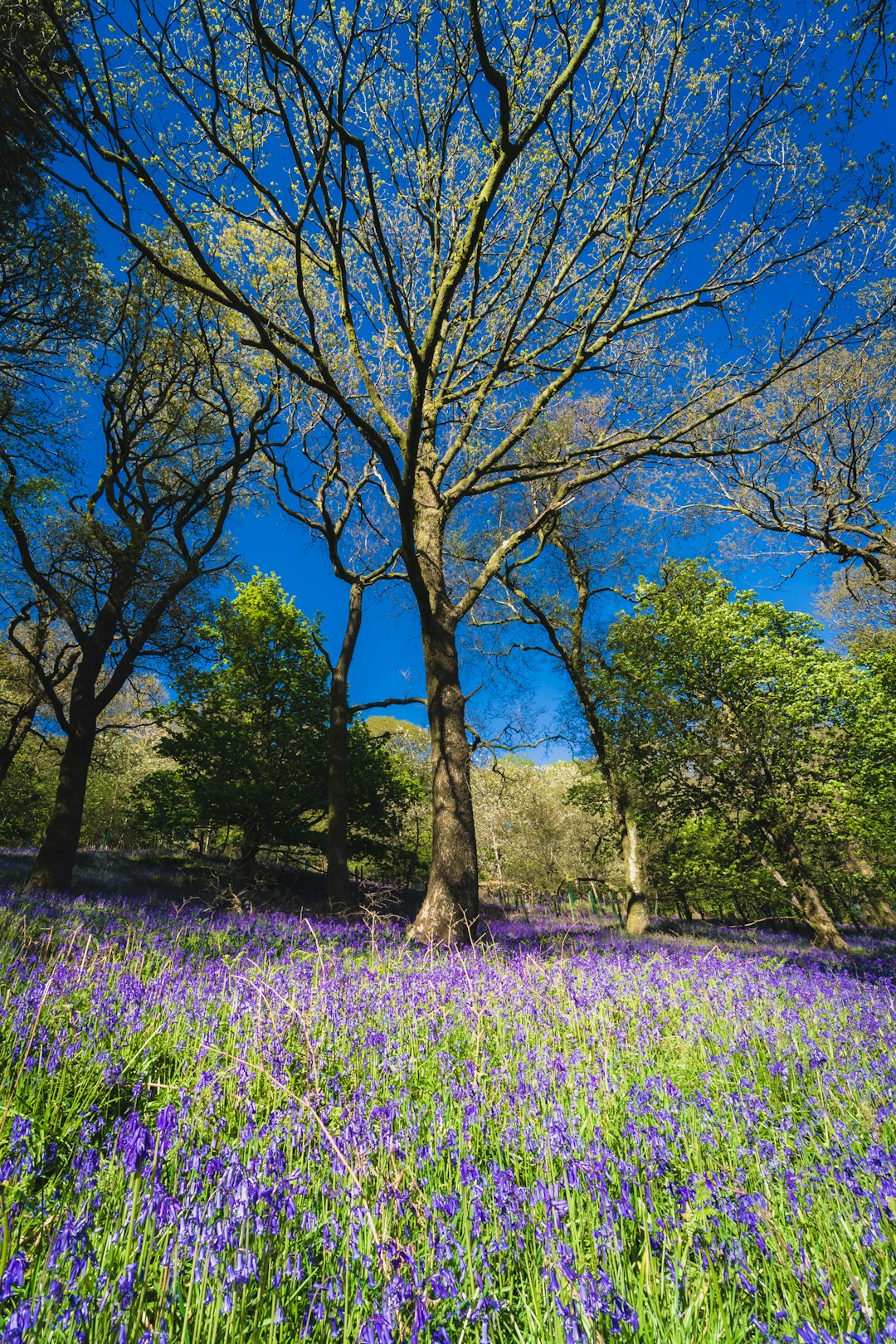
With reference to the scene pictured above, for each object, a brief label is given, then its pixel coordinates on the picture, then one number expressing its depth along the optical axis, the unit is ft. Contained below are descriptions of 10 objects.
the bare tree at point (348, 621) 41.65
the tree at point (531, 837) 121.90
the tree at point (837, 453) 31.12
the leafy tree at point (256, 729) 54.49
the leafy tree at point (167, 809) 55.88
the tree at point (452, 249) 17.71
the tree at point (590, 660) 44.37
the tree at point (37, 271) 28.12
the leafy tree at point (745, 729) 35.37
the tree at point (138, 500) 31.09
